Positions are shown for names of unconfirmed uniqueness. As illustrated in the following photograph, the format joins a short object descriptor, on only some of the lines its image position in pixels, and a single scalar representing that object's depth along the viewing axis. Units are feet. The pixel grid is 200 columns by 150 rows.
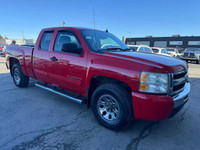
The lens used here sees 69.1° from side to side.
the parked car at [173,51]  62.05
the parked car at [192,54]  54.75
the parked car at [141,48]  34.46
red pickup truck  7.19
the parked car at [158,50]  44.25
